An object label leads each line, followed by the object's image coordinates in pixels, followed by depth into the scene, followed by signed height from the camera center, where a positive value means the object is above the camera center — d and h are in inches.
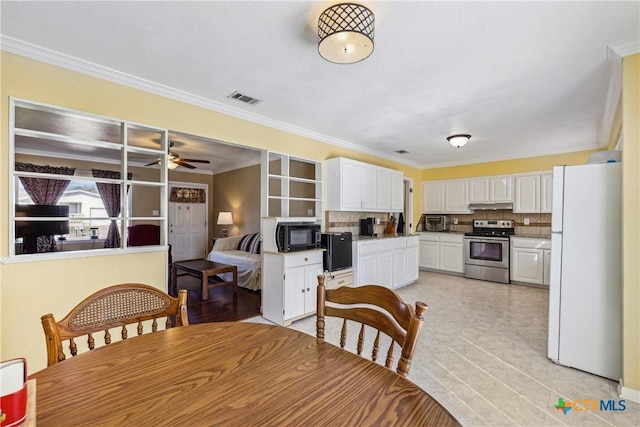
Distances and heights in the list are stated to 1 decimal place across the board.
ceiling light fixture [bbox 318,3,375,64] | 63.2 +40.5
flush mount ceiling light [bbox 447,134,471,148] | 154.5 +39.1
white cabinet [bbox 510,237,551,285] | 195.6 -32.8
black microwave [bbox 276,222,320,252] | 131.6 -12.1
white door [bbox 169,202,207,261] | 282.2 -20.8
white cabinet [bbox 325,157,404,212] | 167.8 +15.7
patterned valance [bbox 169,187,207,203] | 281.9 +14.8
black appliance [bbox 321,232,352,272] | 149.9 -20.9
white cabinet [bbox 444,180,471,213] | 240.4 +13.0
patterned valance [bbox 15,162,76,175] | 202.5 +28.7
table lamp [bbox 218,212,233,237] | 269.9 -7.6
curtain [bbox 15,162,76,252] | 205.8 +16.7
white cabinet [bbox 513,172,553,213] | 202.8 +14.9
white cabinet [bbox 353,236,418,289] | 166.1 -31.5
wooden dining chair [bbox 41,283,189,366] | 43.1 -18.2
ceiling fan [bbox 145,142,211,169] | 182.7 +31.4
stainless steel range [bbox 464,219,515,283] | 211.0 -28.8
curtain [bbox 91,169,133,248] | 238.8 +9.1
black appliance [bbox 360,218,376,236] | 198.7 -10.5
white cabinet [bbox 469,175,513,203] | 219.1 +18.2
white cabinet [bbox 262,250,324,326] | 129.9 -34.6
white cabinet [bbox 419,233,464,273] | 233.8 -33.2
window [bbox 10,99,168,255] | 98.5 +18.8
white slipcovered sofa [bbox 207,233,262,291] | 188.1 -32.1
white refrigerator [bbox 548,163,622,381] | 89.3 -18.3
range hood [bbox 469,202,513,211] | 221.5 +5.2
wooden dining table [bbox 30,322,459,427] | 29.3 -21.0
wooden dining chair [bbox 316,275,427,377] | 39.6 -16.7
